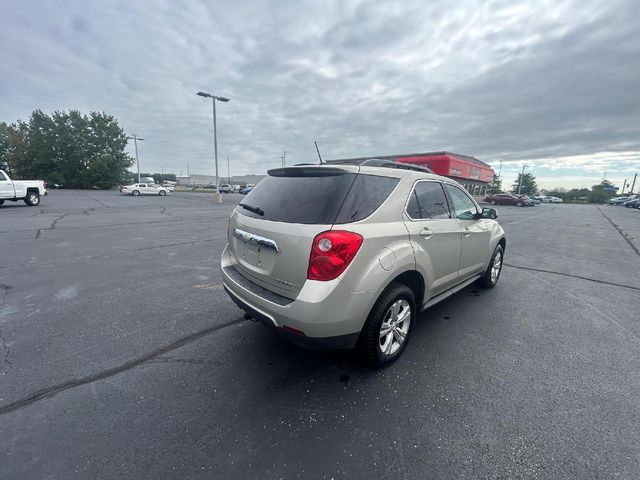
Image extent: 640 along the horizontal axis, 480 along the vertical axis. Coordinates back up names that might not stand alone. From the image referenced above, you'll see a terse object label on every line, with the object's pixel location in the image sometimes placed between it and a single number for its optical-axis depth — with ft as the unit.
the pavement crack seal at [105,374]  7.16
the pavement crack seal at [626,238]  29.32
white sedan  112.27
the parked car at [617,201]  190.45
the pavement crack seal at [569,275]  17.46
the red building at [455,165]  119.96
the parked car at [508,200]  131.34
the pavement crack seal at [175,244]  23.61
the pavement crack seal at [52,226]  27.83
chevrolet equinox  7.38
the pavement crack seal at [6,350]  8.73
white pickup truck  49.67
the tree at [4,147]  159.12
